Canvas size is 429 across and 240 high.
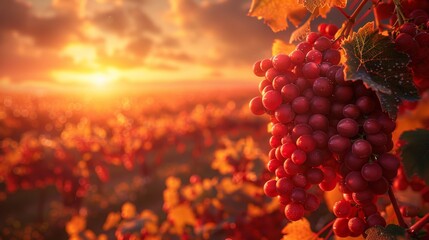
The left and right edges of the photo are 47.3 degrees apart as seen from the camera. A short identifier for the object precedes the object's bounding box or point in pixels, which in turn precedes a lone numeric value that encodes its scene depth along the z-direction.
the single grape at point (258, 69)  0.48
